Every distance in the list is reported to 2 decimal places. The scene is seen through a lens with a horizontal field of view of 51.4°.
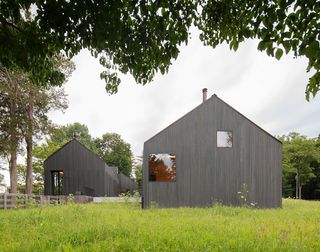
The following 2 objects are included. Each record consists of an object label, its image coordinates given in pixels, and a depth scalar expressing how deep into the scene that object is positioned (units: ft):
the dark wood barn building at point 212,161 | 62.85
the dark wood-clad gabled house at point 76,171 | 95.25
